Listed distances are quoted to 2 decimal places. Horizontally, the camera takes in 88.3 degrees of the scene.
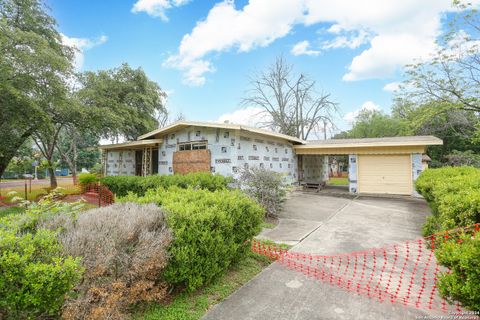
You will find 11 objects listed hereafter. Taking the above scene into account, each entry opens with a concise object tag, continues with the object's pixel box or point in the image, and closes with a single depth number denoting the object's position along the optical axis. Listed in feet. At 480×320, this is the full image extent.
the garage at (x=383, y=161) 40.22
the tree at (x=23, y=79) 29.48
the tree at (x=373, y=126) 98.68
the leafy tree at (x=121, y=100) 45.19
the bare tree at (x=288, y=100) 91.20
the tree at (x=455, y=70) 40.32
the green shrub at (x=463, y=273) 7.05
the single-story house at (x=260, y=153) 35.34
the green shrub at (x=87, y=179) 48.31
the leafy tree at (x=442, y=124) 46.70
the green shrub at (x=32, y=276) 5.98
